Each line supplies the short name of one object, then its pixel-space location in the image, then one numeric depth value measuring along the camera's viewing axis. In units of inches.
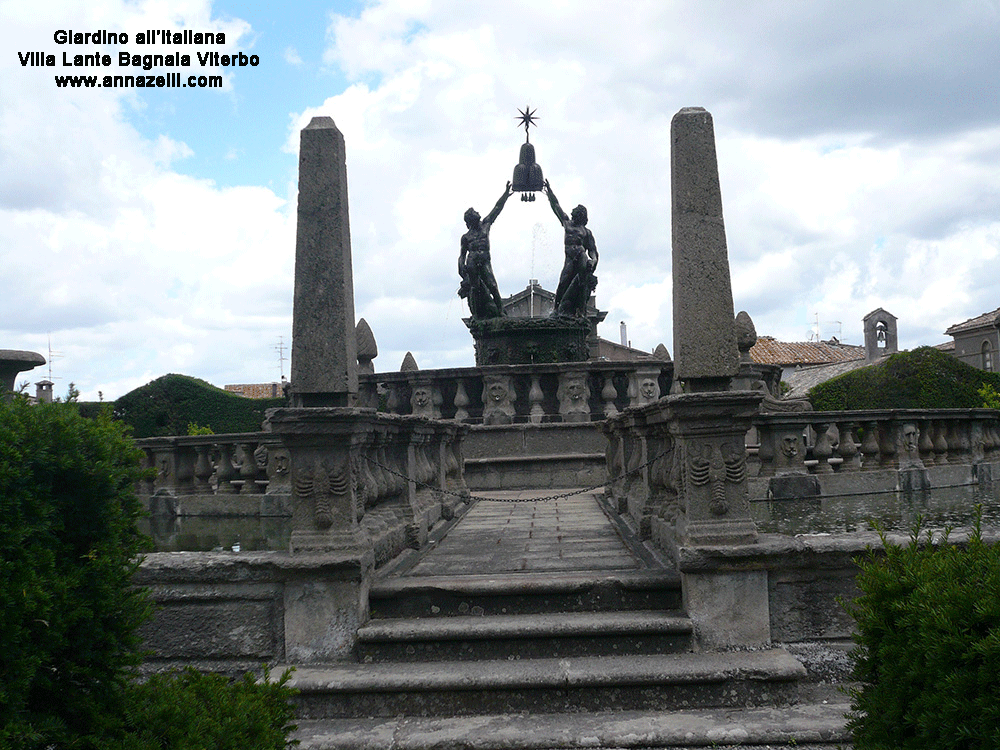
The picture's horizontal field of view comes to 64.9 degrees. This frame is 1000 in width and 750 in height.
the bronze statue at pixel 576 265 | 645.3
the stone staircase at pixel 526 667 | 161.0
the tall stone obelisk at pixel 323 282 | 190.7
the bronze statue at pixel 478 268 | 658.8
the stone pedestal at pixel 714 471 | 181.5
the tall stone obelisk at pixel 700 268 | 187.9
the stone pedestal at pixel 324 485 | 184.5
